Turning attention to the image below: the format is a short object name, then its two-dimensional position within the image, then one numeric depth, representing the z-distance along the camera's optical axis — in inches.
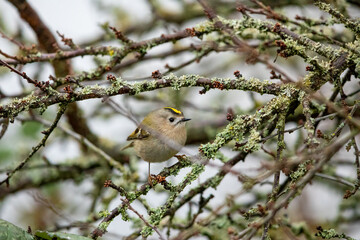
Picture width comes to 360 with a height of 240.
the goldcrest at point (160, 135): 278.1
